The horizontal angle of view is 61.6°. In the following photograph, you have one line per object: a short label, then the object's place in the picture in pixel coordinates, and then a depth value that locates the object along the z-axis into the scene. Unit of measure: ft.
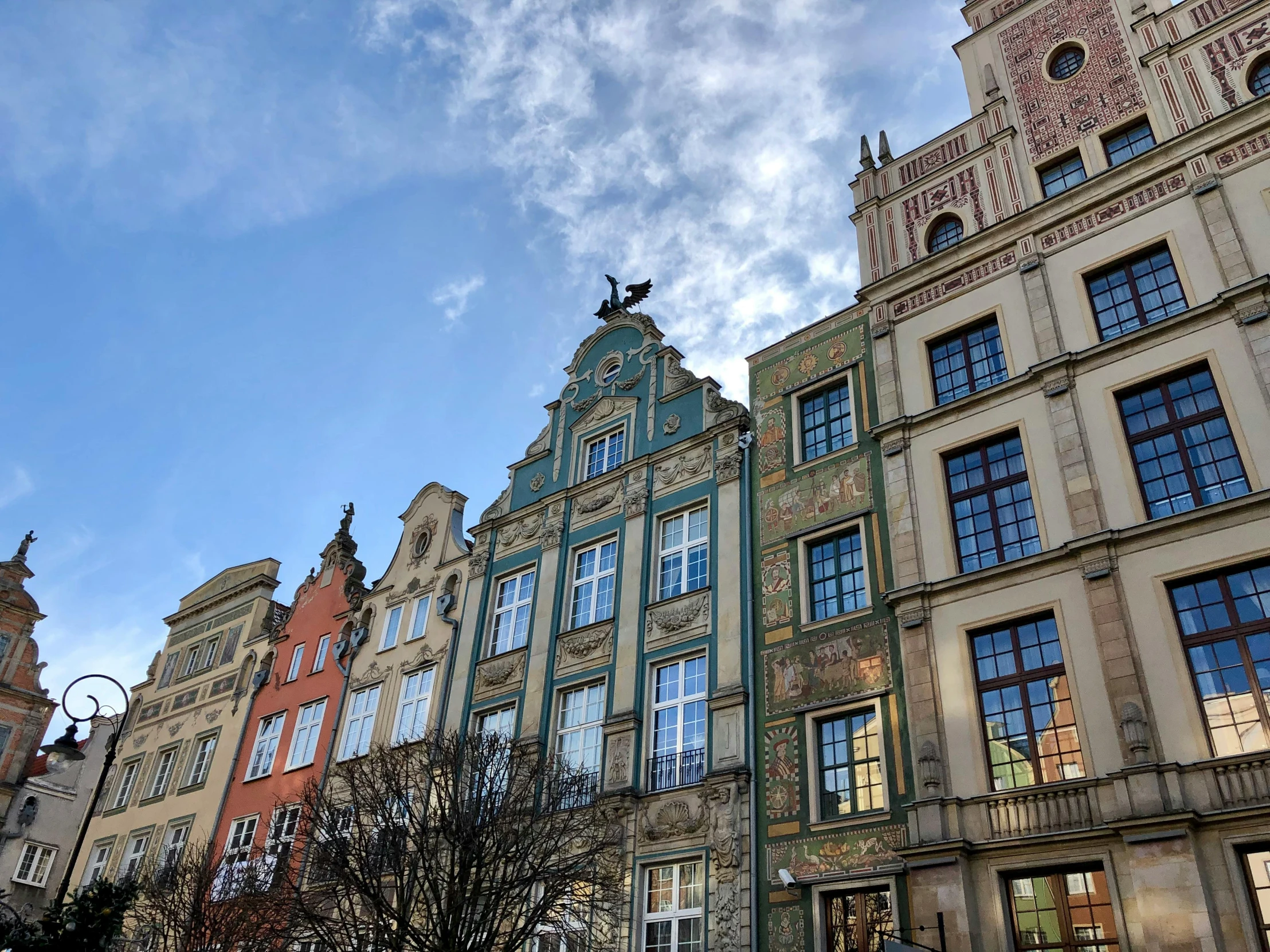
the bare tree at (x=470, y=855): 53.98
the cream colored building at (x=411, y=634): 87.97
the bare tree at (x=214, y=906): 69.36
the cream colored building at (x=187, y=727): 104.27
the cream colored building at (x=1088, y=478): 47.06
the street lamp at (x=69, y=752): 58.18
